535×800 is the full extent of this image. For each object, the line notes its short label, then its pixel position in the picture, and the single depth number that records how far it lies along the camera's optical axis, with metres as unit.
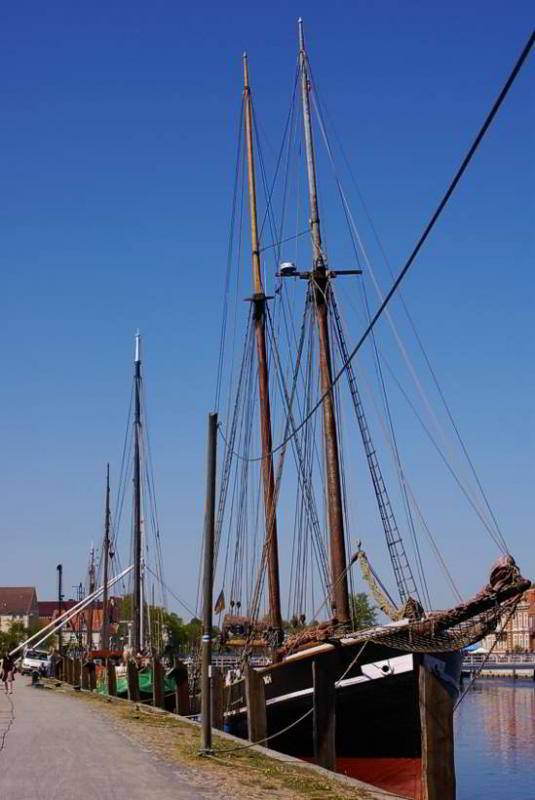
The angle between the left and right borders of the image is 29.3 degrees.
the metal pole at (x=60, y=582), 85.41
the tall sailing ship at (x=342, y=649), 22.98
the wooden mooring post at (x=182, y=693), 28.77
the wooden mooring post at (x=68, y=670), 52.59
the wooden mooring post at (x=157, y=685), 30.16
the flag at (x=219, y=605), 41.84
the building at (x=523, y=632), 159.88
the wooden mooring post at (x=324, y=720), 20.59
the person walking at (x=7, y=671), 39.75
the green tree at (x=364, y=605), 110.53
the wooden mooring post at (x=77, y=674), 48.83
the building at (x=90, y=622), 86.31
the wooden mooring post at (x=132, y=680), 33.84
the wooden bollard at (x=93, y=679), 44.34
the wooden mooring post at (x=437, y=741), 12.98
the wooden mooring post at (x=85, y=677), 45.13
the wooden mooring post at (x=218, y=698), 24.72
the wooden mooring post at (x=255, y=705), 20.03
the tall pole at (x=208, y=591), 18.25
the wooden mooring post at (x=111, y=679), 37.38
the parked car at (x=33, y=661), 78.31
